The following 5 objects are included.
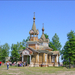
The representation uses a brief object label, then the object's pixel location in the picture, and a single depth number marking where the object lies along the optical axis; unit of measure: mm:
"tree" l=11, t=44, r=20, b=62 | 59219
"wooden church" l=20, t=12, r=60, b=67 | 39131
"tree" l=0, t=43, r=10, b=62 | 64050
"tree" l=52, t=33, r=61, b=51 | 68250
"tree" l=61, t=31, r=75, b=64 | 33188
